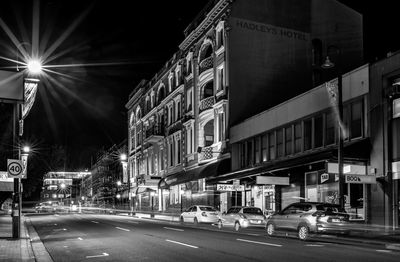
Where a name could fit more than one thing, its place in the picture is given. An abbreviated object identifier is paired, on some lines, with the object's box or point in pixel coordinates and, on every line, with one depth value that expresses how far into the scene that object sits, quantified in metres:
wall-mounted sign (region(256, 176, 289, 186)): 29.16
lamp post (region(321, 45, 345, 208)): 20.41
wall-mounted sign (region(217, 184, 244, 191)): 33.44
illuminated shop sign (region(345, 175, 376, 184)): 21.66
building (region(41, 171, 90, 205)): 156.34
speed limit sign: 19.81
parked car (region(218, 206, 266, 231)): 26.42
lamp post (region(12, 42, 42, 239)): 20.45
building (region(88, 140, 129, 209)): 80.38
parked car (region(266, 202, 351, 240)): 19.17
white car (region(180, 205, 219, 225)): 33.28
